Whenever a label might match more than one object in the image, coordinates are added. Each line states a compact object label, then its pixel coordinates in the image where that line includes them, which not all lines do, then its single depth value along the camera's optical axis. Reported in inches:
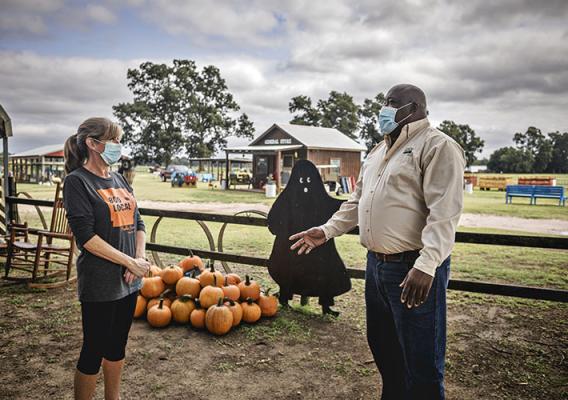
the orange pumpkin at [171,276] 183.0
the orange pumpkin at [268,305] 175.6
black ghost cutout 167.2
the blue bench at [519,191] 808.7
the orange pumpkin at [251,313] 170.2
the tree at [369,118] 2411.4
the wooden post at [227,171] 1195.3
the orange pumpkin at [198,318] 165.3
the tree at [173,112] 2155.5
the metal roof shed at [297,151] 1156.5
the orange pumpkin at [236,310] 165.5
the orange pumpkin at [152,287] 178.5
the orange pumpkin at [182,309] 169.2
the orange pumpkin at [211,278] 180.1
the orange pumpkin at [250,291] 177.8
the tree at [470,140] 2178.9
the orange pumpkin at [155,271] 188.5
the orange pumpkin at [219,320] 158.7
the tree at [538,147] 2874.0
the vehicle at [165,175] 1669.5
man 80.1
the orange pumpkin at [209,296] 168.7
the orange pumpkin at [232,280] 183.2
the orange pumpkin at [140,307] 175.9
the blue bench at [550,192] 775.7
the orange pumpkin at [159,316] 165.8
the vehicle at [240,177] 1257.3
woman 92.3
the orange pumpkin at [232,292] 173.5
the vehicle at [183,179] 1262.3
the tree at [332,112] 2373.5
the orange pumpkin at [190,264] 194.9
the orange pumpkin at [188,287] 176.2
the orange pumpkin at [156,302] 174.4
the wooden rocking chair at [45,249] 219.0
